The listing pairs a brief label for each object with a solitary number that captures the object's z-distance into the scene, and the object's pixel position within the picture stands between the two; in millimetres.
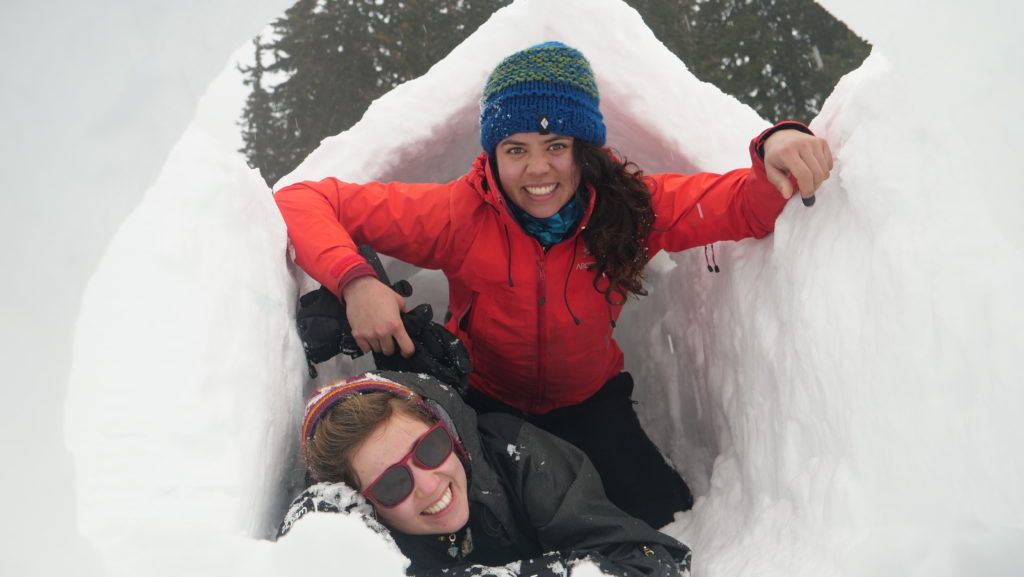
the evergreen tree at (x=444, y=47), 7848
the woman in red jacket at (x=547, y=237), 1905
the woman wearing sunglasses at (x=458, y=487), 1617
